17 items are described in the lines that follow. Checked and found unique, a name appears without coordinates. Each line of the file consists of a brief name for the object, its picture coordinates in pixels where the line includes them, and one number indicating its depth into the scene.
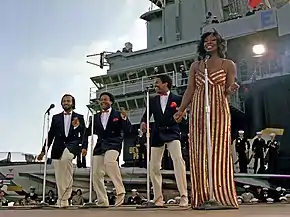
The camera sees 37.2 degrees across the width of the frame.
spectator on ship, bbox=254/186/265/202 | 10.23
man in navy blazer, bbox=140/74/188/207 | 4.86
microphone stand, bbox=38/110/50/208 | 5.83
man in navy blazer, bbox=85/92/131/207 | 5.37
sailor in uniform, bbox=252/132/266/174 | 12.85
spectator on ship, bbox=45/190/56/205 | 11.39
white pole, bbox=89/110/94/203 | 5.67
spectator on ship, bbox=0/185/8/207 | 11.79
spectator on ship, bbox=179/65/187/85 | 21.35
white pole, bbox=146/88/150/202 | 5.01
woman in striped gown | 3.69
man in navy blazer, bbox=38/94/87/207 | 5.57
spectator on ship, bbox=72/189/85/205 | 10.65
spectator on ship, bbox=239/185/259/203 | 8.18
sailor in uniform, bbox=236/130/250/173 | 13.03
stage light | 18.45
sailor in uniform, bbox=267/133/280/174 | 13.35
